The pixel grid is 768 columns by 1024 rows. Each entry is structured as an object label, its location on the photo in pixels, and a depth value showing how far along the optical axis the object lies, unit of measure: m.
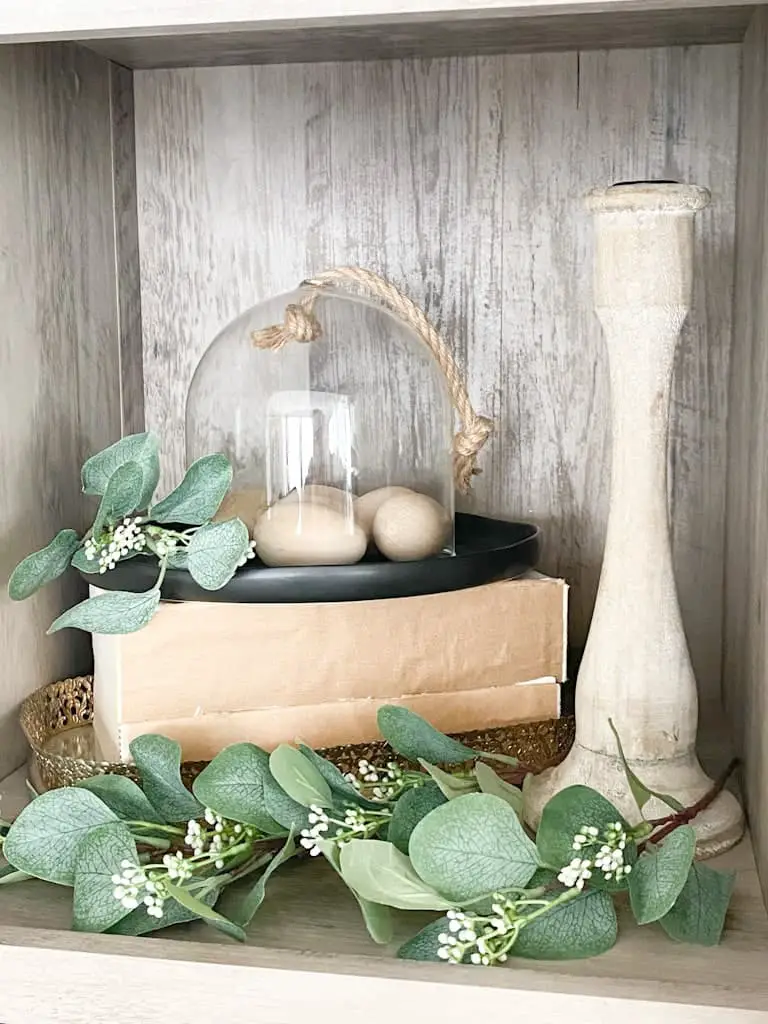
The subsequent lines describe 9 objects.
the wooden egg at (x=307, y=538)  0.75
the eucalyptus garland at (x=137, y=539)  0.69
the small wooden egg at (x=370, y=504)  0.77
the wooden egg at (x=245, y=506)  0.78
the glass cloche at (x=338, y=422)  0.77
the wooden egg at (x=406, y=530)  0.76
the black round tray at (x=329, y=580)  0.71
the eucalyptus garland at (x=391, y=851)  0.55
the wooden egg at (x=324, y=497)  0.77
